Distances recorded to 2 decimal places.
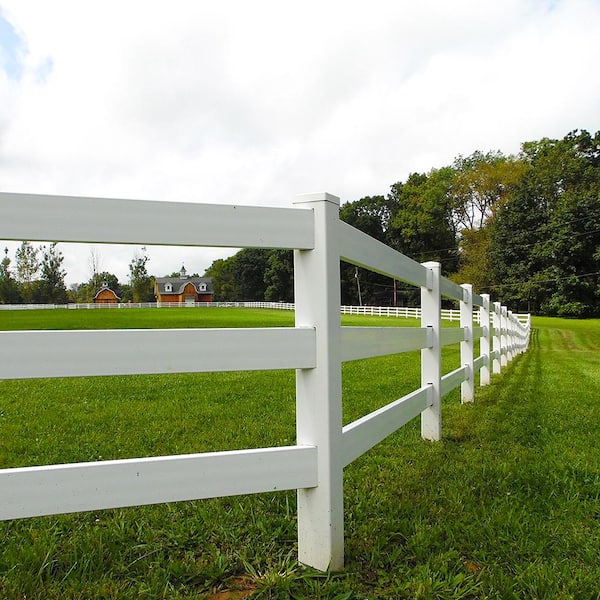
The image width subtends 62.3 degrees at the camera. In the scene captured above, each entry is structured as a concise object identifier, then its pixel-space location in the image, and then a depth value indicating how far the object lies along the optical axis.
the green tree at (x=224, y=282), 81.88
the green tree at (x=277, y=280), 66.78
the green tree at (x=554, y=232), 40.09
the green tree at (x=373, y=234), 60.25
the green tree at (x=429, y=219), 54.91
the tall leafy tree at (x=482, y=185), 48.62
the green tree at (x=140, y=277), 61.35
